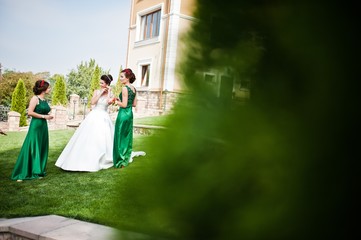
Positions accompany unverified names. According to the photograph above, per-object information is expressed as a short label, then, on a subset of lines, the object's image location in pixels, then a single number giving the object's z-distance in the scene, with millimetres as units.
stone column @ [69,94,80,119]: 21353
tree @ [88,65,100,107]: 24230
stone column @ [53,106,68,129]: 15961
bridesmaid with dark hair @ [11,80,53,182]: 5188
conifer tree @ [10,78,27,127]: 18828
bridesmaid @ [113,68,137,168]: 5902
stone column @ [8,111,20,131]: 15492
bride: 5859
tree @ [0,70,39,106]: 37406
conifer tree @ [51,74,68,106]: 23533
